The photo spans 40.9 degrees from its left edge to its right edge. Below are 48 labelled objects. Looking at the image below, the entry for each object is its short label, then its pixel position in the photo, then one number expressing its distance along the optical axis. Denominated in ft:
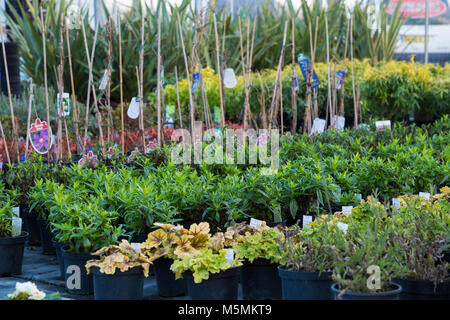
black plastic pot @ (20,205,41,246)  16.74
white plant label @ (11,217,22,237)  13.47
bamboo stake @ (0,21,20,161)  20.31
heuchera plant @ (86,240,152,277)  10.49
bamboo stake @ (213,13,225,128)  20.38
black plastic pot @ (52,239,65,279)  12.53
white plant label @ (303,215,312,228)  12.96
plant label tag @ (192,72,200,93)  19.29
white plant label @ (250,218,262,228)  12.51
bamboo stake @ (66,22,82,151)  19.39
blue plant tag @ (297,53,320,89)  21.44
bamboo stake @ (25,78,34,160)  18.91
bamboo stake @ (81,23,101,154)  18.75
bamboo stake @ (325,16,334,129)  22.57
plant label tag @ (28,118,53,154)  18.89
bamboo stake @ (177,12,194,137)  19.01
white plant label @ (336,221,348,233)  11.56
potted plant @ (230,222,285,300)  11.06
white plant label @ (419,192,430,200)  13.96
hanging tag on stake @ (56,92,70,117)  19.05
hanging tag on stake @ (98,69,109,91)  18.92
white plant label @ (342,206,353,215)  13.11
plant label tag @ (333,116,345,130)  23.17
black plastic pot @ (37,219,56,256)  15.29
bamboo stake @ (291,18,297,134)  22.15
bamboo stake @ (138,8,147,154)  18.37
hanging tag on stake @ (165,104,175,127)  25.64
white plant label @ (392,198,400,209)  13.81
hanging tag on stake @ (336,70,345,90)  22.94
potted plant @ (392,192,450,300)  9.26
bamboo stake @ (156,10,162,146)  18.08
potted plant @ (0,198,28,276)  13.42
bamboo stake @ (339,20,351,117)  23.75
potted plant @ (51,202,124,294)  11.53
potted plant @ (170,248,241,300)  10.30
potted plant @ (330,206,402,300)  8.50
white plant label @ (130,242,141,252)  11.42
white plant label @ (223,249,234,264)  10.80
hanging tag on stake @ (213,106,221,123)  25.76
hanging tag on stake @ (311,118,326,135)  21.70
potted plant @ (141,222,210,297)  11.14
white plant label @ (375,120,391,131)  22.30
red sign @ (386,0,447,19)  65.16
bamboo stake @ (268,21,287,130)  20.14
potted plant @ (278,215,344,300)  9.72
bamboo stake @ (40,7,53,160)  18.81
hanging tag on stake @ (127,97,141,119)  19.08
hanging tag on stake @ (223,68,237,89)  21.12
